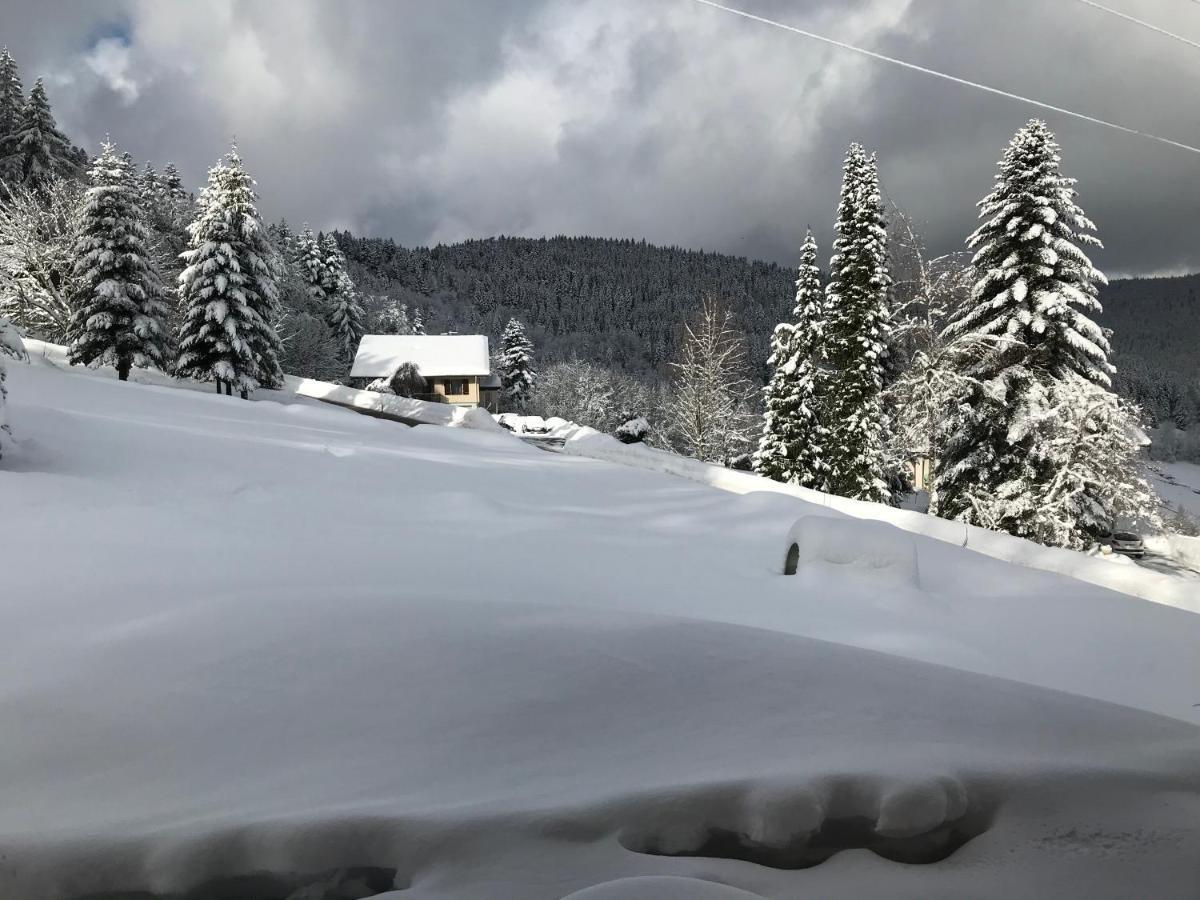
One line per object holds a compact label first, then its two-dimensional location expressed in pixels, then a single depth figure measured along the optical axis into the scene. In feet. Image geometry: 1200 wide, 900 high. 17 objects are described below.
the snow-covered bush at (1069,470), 56.90
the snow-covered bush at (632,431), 125.62
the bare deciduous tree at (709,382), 96.43
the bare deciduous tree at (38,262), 89.66
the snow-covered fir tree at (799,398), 81.00
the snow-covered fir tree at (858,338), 73.67
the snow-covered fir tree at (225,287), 85.56
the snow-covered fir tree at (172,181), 149.89
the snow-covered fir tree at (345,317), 164.04
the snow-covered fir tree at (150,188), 108.63
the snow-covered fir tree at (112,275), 80.43
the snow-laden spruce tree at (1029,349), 57.93
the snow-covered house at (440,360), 157.48
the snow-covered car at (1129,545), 96.07
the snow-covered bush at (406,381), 136.13
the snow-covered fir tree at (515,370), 196.95
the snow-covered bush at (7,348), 25.81
